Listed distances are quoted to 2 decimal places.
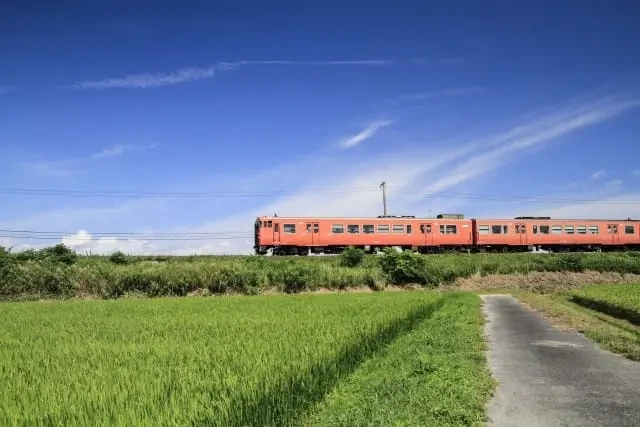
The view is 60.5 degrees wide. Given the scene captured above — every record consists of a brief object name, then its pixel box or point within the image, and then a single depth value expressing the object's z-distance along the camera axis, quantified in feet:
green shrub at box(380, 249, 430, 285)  107.96
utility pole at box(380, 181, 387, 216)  178.40
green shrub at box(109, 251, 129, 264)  131.95
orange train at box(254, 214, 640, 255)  130.55
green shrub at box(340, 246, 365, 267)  118.62
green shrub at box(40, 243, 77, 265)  126.62
